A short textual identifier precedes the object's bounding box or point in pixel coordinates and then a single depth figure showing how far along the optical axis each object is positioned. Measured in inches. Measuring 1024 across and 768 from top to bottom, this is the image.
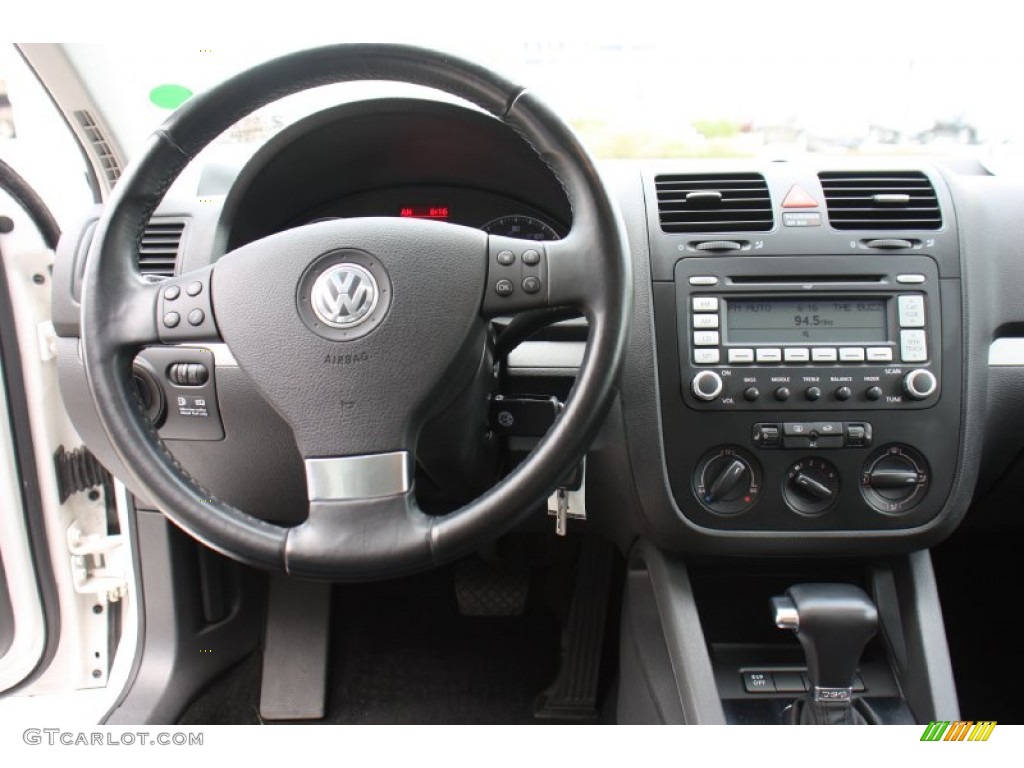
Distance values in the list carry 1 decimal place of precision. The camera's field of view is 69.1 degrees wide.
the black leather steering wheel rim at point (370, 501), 32.3
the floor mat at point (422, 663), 68.8
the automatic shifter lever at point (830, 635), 43.6
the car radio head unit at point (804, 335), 45.3
